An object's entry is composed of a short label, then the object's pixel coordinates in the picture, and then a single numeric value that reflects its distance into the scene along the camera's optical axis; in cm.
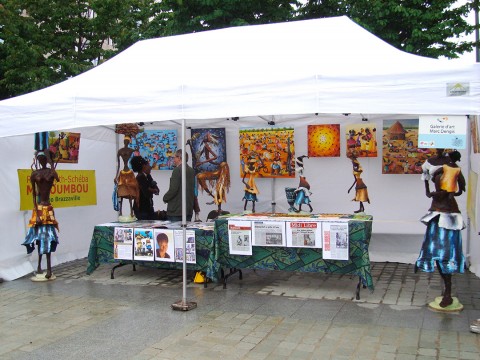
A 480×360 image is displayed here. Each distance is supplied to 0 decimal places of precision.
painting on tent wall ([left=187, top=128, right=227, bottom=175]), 831
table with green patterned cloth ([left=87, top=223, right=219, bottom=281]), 596
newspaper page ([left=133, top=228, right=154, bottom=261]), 635
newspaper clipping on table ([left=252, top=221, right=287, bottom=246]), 568
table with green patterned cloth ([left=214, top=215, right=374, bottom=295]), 543
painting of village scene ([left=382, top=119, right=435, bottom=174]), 734
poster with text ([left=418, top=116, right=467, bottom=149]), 416
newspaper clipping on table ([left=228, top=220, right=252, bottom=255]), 582
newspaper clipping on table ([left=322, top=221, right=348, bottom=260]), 541
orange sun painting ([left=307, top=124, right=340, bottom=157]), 768
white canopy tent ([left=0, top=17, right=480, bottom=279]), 419
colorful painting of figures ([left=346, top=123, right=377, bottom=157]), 748
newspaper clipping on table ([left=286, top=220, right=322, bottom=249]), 552
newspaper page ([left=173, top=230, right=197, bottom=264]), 605
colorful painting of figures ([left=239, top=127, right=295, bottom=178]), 791
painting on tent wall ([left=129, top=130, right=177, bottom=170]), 876
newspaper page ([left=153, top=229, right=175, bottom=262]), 622
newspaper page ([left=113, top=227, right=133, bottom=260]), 644
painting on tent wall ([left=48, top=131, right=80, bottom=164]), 758
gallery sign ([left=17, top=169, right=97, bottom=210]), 718
